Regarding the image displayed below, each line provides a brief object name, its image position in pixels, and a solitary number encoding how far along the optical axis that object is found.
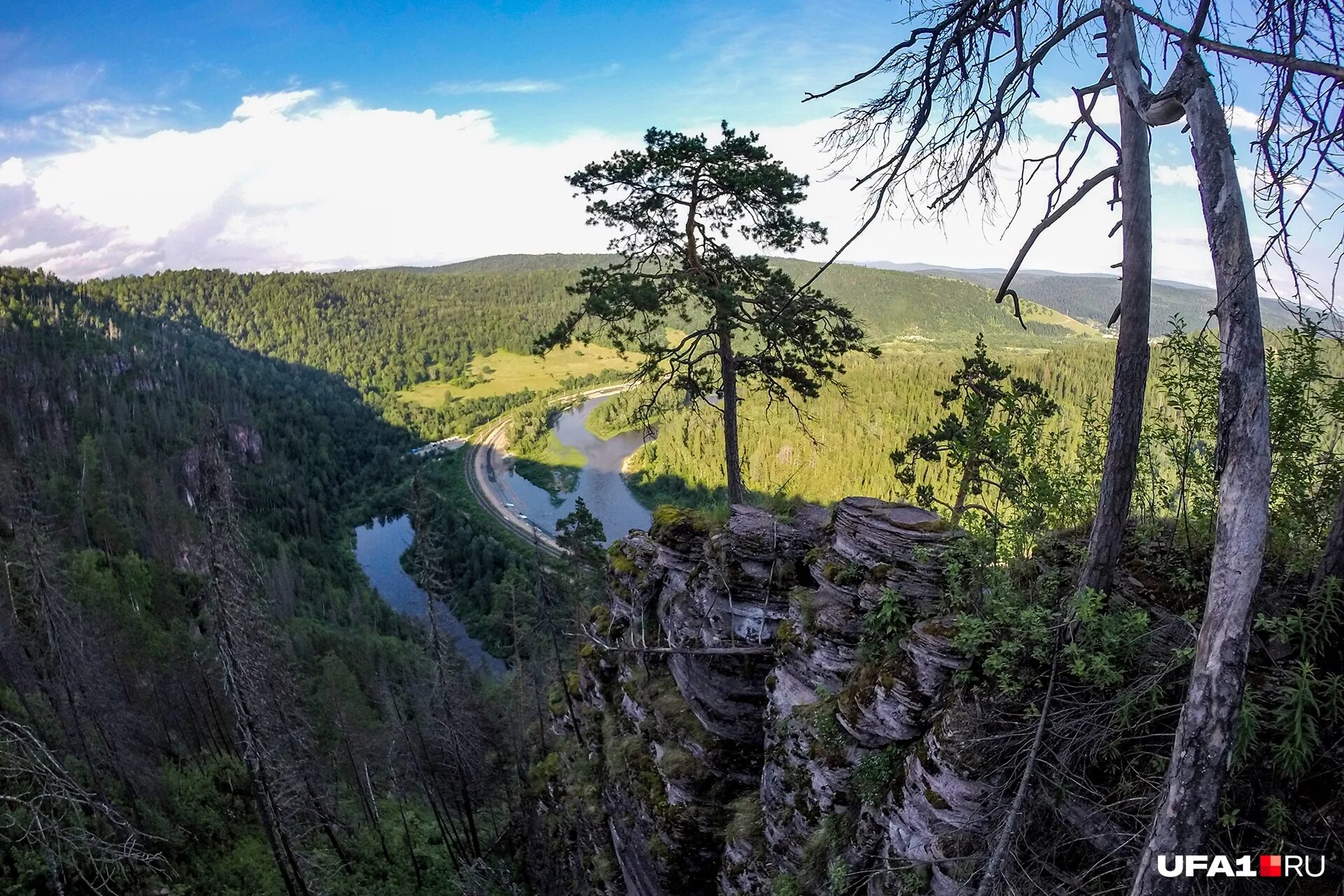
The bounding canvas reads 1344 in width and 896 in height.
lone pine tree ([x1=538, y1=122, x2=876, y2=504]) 13.20
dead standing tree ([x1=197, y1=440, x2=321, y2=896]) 10.55
